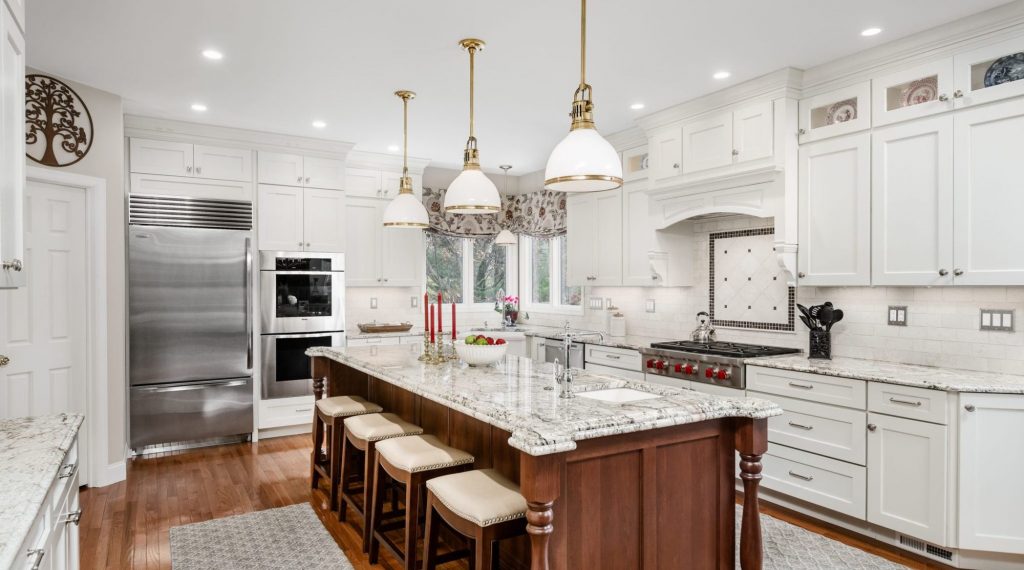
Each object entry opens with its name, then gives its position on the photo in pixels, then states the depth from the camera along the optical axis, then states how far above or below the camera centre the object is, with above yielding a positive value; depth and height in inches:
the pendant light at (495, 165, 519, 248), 248.4 +17.1
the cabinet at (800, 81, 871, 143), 135.7 +39.3
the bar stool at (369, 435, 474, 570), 100.5 -31.1
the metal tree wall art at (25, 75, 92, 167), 148.6 +39.7
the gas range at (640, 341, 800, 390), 149.4 -20.9
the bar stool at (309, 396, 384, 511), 139.1 -34.0
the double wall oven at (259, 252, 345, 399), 203.0 -11.2
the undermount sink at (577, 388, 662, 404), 95.3 -18.8
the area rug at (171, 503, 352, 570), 115.2 -54.0
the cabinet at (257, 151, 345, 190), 205.2 +38.1
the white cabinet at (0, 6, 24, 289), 62.7 +14.2
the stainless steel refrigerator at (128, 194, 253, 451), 181.9 -12.4
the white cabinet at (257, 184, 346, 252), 204.8 +21.2
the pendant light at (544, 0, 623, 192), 89.4 +18.7
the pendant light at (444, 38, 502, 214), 123.6 +18.8
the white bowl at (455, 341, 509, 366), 120.3 -14.6
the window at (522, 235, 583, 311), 257.0 +2.8
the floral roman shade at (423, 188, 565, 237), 250.4 +27.2
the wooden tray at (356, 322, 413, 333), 228.1 -18.0
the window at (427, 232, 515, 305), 266.2 +5.4
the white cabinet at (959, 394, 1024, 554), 107.9 -34.5
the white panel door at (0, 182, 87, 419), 148.2 -9.3
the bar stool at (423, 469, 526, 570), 80.8 -31.1
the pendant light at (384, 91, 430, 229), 146.6 +16.9
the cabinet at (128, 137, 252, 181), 185.6 +38.2
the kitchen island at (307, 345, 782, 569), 73.5 -26.0
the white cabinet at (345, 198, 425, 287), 228.5 +11.4
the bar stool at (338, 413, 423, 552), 119.4 -30.8
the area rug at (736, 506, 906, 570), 114.8 -54.0
